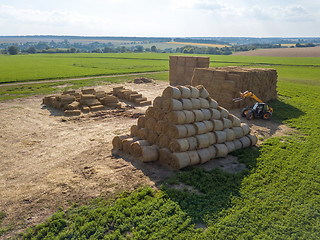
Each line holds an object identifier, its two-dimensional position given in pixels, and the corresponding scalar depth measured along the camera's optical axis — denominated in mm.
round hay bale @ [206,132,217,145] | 11359
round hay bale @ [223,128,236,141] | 12133
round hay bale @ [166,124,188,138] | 10555
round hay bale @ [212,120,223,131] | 11773
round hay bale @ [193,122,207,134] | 11023
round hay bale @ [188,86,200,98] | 11703
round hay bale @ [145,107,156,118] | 11843
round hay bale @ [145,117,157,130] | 11750
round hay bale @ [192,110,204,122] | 11273
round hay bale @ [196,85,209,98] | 12234
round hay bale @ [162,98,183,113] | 10906
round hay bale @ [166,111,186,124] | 10711
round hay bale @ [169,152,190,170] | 10195
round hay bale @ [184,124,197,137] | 10832
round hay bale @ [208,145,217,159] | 11156
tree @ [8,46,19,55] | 137625
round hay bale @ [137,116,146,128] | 12462
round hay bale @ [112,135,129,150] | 12433
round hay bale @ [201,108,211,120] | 11638
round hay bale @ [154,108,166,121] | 11381
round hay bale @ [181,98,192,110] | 11219
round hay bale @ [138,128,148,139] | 12023
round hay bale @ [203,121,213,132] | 11470
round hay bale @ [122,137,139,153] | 12039
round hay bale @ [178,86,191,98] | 11336
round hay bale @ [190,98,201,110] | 11520
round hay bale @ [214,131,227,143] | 11672
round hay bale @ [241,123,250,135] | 12987
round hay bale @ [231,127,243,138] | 12633
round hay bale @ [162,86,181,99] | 11094
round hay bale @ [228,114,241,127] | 12727
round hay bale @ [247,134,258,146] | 12914
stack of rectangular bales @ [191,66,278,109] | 20109
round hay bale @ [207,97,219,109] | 12258
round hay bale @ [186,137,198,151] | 10703
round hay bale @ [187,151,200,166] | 10508
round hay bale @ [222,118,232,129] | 12245
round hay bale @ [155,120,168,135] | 11100
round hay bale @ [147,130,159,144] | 11600
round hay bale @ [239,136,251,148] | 12586
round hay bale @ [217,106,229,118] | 12422
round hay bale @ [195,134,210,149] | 10883
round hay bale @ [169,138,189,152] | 10391
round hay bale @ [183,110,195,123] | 10977
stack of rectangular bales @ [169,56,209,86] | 30875
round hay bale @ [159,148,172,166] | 10656
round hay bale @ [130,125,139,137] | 12699
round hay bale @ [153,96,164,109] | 11539
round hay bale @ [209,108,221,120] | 11898
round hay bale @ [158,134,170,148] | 10989
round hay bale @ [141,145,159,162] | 10781
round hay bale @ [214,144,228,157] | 11383
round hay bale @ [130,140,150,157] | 11453
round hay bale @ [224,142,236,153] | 11977
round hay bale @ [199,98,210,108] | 11867
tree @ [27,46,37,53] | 154750
